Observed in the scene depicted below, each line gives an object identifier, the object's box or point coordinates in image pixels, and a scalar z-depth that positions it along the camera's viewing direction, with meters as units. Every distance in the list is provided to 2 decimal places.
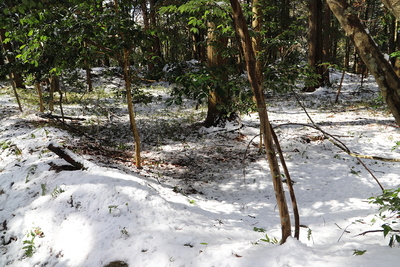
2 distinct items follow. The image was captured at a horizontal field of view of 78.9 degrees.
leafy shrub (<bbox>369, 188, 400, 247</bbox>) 1.99
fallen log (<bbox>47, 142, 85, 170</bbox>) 4.75
